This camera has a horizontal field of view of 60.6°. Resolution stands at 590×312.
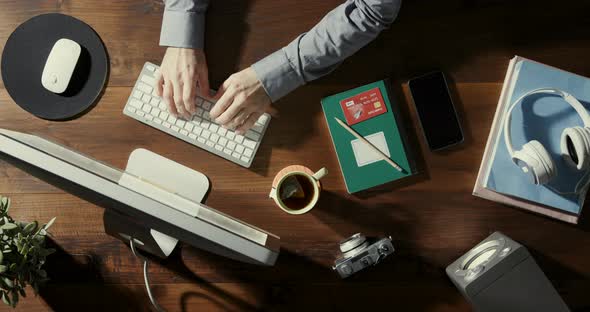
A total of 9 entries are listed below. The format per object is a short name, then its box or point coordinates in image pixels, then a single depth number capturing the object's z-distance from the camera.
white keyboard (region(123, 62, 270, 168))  1.07
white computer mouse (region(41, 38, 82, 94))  1.06
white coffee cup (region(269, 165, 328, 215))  1.03
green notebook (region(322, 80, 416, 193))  1.08
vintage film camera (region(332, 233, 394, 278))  1.04
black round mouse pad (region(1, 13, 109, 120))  1.08
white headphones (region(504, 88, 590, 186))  0.98
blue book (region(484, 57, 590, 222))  1.05
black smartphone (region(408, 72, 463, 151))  1.08
